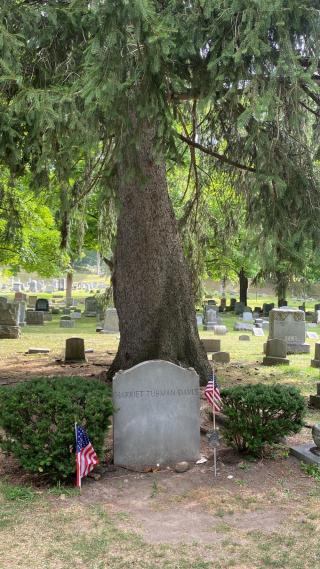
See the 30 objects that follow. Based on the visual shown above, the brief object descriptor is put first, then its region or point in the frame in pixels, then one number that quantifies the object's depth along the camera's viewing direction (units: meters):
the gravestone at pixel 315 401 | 9.62
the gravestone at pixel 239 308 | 38.60
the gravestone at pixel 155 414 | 6.44
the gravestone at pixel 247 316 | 32.88
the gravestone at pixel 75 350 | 13.84
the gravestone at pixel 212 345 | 17.12
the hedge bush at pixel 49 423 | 5.67
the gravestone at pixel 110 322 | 23.92
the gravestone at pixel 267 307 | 36.34
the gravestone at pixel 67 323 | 26.98
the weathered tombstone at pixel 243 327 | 26.55
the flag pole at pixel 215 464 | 6.15
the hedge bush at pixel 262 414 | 6.38
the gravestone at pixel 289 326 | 18.05
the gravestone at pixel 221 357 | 14.62
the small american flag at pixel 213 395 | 6.66
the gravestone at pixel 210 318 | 27.22
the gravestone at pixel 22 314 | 26.78
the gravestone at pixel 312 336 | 22.45
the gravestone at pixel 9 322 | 20.20
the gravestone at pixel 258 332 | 24.19
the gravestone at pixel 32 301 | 37.89
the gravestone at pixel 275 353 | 14.34
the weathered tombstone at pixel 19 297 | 35.40
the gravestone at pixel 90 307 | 34.15
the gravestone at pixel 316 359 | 13.97
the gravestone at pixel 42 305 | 34.00
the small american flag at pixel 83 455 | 5.54
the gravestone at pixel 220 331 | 24.09
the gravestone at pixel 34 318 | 27.94
